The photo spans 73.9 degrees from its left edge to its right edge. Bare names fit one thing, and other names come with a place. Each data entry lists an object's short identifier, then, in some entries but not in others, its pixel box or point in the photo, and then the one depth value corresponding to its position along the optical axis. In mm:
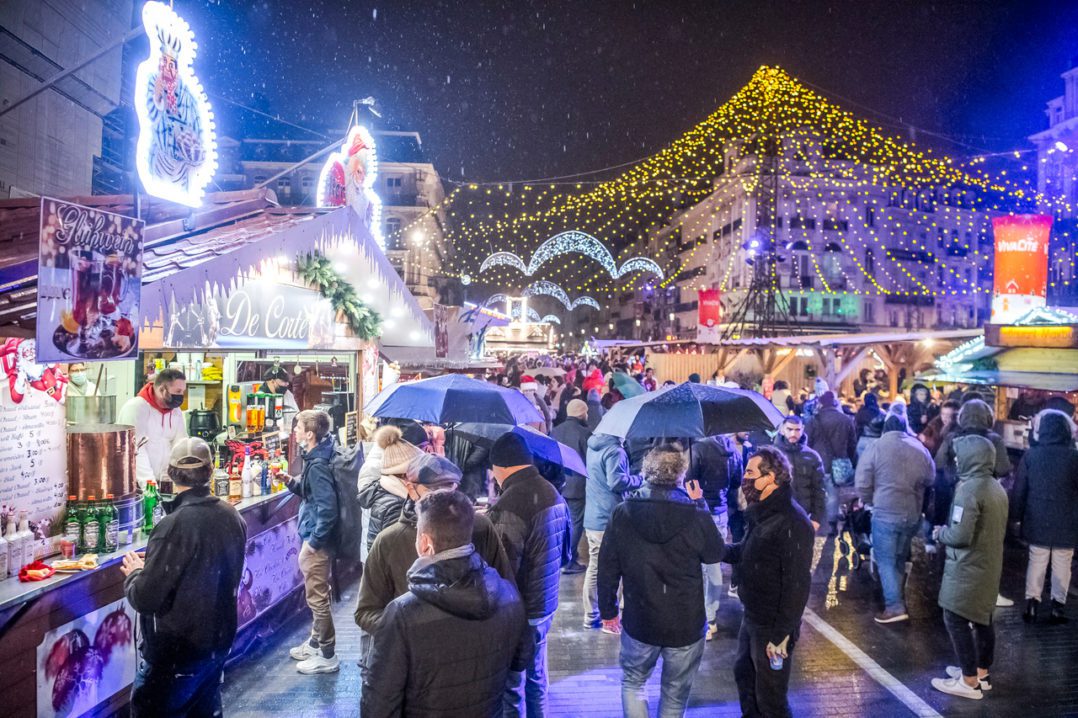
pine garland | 8375
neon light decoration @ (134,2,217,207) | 5262
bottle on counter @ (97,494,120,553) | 4414
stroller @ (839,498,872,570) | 7453
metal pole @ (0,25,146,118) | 5039
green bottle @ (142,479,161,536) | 5027
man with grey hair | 3627
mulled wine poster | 3768
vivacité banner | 19844
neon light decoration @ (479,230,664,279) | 29031
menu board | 4184
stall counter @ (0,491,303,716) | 3555
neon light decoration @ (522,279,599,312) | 47228
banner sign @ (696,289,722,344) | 31959
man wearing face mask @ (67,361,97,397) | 5508
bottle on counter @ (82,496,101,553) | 4375
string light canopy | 46938
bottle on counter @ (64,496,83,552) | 4349
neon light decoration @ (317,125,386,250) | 9543
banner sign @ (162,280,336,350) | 6594
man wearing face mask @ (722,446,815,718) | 3750
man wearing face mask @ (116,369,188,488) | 5547
